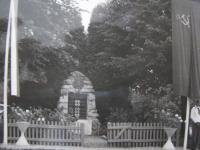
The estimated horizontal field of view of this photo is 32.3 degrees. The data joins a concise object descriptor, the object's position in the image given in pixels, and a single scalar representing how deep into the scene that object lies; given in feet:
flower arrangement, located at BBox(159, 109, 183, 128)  35.06
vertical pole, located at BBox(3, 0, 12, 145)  32.12
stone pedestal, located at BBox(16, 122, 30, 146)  32.50
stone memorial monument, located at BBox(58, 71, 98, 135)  46.47
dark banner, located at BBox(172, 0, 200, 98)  32.53
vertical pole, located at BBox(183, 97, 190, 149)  33.50
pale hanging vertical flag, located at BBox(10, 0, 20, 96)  31.89
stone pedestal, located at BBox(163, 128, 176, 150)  34.53
